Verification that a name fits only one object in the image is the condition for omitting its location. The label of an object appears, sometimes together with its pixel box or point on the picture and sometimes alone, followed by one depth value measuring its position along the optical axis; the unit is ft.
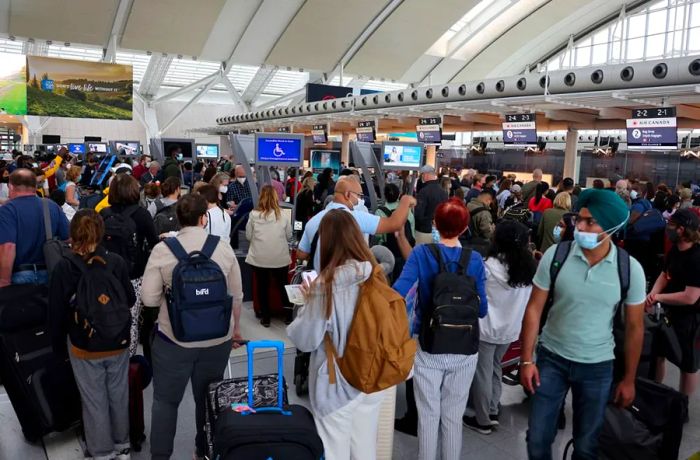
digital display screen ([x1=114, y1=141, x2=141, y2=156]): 54.44
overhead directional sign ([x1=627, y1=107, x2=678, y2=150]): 32.45
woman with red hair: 8.81
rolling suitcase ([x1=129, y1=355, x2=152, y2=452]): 10.41
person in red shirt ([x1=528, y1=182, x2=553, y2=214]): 25.53
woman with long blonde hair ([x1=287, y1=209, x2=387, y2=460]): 7.27
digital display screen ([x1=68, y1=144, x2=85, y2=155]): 66.80
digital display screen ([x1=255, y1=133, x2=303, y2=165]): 21.08
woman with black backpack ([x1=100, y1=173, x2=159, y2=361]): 12.10
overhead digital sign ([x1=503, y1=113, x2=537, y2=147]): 41.06
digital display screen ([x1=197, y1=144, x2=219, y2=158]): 72.75
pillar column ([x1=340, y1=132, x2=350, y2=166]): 69.36
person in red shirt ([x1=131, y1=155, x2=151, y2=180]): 33.95
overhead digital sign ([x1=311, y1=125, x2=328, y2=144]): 62.34
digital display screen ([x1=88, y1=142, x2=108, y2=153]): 59.30
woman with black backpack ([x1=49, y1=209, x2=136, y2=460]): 8.81
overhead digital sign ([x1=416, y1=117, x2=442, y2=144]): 50.19
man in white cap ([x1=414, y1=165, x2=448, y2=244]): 21.45
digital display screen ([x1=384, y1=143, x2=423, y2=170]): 26.84
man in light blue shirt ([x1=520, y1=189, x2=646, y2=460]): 7.74
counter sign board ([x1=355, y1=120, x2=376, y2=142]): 56.80
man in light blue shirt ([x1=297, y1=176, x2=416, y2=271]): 11.36
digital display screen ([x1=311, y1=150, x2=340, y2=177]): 58.08
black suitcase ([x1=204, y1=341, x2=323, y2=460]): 6.64
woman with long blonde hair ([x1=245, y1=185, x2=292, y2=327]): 17.52
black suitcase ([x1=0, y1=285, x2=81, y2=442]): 9.93
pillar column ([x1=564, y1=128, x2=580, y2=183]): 47.42
